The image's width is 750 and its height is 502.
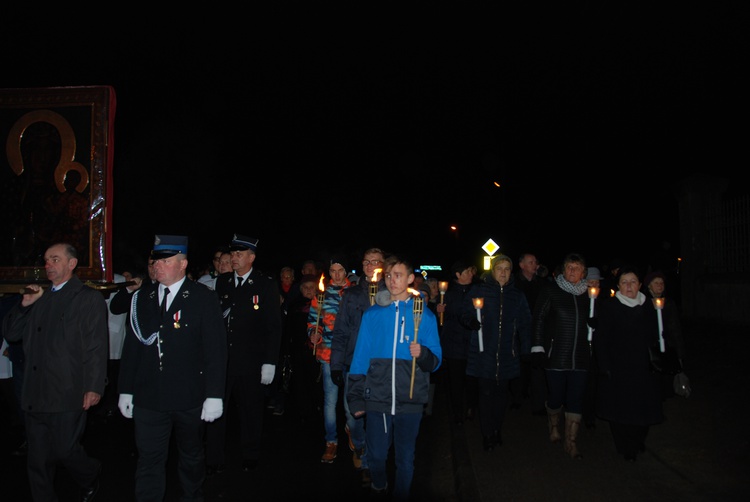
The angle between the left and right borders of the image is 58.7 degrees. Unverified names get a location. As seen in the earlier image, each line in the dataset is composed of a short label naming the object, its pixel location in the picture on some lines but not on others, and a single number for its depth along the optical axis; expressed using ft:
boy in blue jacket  16.24
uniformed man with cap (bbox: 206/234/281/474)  21.16
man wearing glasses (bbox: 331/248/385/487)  19.13
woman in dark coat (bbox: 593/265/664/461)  21.18
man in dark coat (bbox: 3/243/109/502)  16.03
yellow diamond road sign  58.65
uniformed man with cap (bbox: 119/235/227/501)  15.40
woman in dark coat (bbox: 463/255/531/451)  23.13
